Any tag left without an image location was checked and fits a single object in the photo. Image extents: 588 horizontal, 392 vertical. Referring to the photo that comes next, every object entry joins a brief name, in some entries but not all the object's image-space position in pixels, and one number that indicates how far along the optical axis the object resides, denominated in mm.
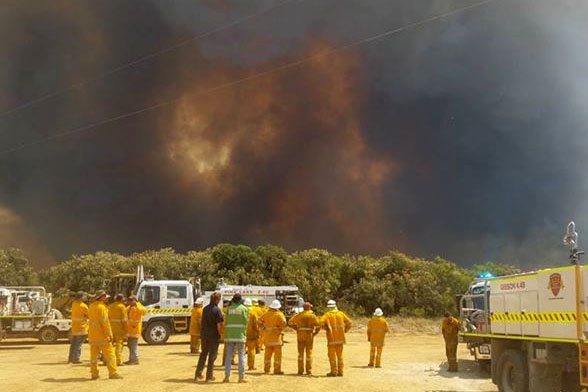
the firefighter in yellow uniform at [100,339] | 15148
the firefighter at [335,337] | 17047
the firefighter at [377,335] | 20062
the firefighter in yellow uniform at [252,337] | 18609
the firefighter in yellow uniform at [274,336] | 17266
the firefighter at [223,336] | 15805
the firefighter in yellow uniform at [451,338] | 19422
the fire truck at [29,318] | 29203
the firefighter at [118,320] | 17766
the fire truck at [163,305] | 28953
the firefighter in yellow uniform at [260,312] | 20986
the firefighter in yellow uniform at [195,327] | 22547
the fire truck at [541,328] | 11023
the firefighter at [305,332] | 17203
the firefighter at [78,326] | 18953
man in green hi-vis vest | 15461
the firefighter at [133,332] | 18922
